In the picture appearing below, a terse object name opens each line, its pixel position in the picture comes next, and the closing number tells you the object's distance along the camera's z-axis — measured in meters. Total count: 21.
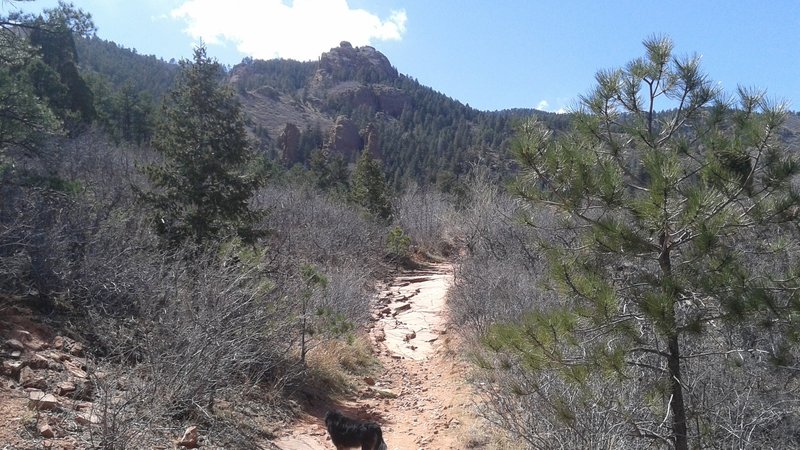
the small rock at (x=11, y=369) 4.39
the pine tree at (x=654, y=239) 3.10
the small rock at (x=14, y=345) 4.70
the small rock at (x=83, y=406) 4.32
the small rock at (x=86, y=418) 3.95
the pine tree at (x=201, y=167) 8.09
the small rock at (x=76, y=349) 5.20
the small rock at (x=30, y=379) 4.36
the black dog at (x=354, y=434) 4.93
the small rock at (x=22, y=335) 4.88
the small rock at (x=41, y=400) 4.00
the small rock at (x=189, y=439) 4.43
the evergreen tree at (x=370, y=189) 24.08
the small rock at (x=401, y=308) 13.07
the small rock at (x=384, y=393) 7.80
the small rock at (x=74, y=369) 4.81
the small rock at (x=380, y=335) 10.64
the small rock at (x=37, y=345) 4.87
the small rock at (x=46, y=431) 3.78
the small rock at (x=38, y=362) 4.61
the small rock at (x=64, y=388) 4.44
